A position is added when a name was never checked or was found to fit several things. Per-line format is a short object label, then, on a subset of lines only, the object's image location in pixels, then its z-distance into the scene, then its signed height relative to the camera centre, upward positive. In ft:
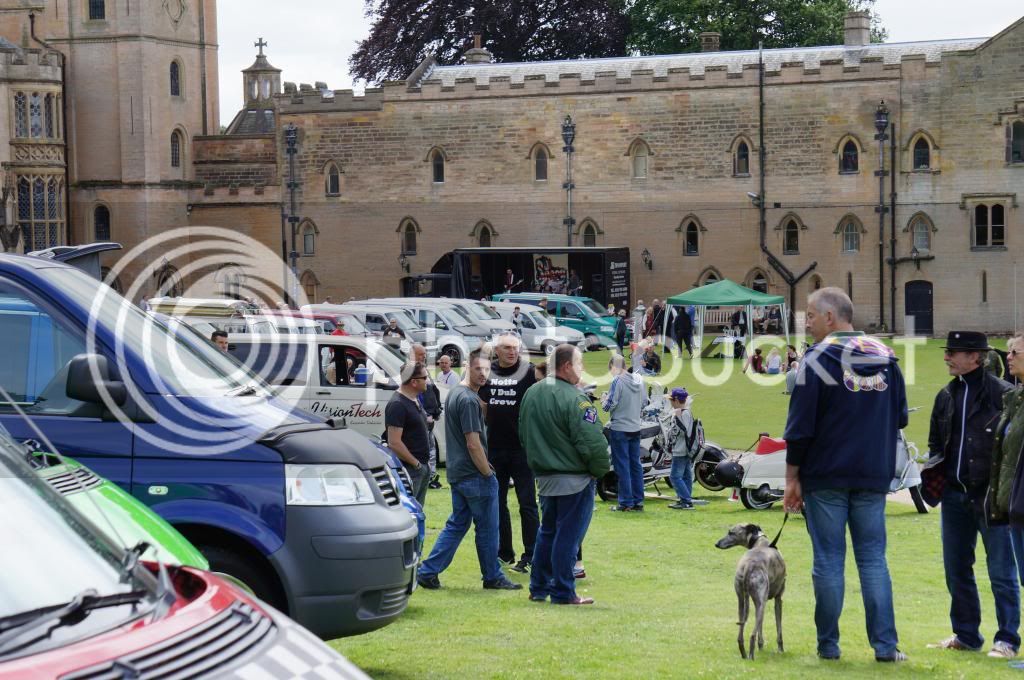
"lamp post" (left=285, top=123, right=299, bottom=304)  178.91 +15.69
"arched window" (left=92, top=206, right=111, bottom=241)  179.42 +11.33
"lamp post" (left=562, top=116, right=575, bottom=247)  169.78 +16.38
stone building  156.66 +15.28
